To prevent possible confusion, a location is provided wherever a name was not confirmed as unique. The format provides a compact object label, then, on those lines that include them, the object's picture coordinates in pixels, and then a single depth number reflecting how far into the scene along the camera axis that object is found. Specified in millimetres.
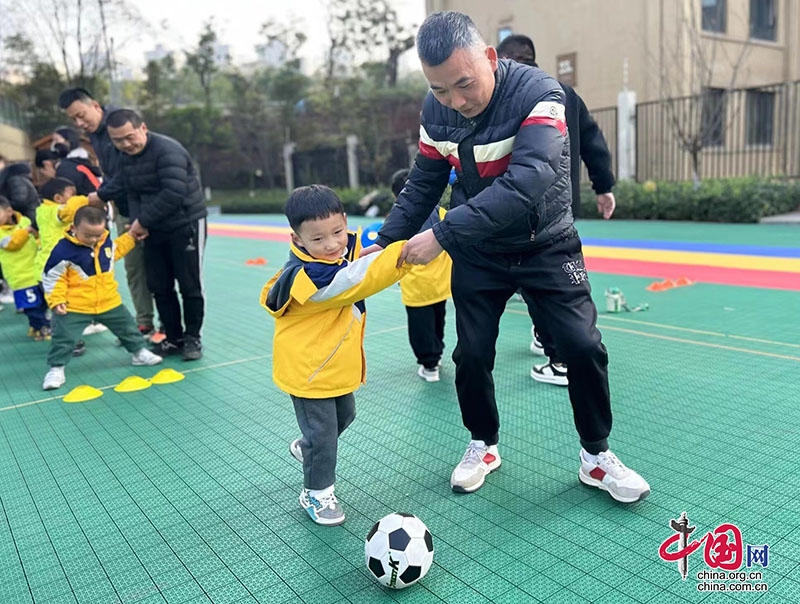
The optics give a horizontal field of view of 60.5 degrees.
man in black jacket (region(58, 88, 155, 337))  5148
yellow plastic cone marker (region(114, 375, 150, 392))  4445
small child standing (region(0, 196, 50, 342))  6078
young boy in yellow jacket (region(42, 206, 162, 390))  4680
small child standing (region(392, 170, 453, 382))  4238
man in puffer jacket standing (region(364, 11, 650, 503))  2266
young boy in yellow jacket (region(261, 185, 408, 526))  2354
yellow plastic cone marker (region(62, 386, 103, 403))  4289
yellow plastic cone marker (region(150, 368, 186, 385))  4574
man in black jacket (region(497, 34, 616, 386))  3826
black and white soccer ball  2104
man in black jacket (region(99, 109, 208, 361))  4797
